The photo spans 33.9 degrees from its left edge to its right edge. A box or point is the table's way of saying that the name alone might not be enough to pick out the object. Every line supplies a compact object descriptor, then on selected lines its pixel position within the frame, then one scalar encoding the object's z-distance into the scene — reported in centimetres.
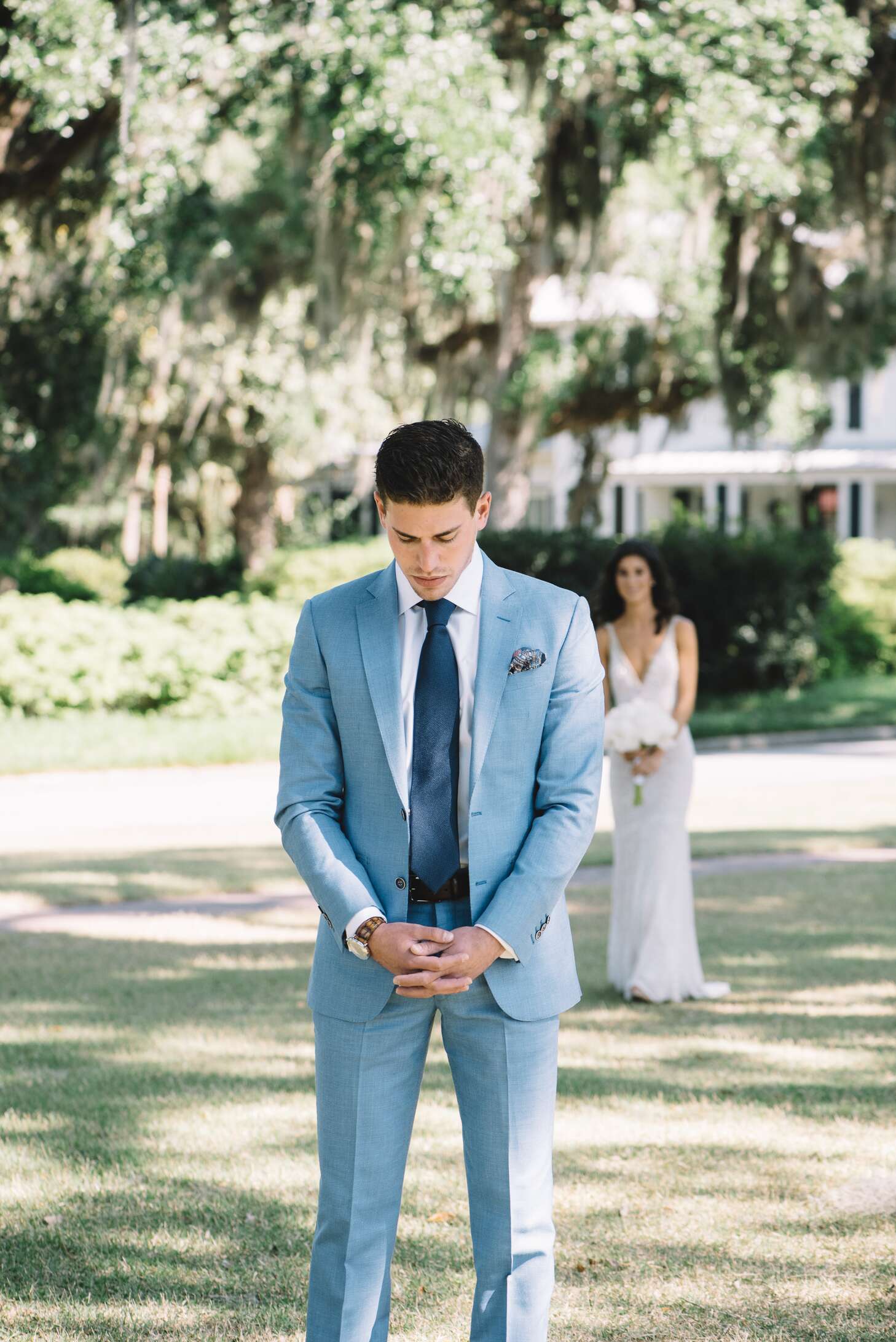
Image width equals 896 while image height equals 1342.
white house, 3822
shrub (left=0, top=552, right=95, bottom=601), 2438
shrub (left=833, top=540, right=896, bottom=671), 2339
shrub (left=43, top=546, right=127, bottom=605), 2612
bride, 691
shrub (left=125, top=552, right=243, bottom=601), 2734
